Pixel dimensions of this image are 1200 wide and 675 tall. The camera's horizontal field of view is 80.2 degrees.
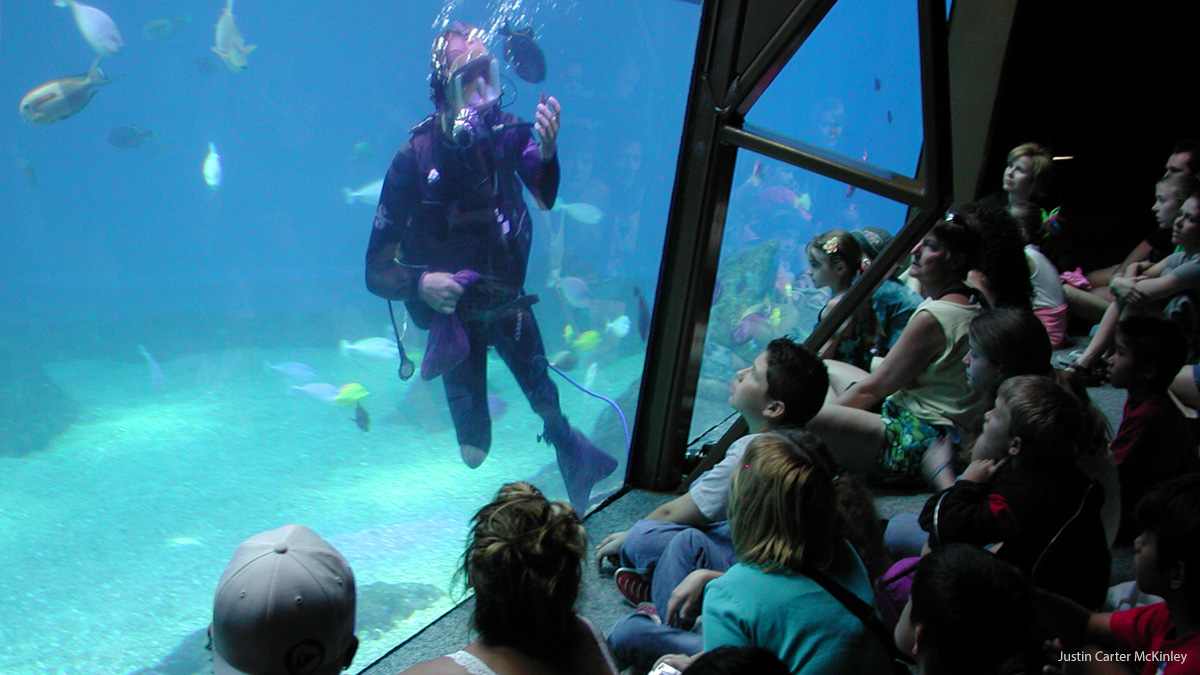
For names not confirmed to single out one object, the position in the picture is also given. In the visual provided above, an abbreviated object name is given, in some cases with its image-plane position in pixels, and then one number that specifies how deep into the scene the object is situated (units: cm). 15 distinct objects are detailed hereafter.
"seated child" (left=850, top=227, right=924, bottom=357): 361
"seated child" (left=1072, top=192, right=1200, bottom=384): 349
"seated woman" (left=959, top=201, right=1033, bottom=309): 294
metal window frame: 267
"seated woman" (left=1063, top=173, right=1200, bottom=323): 387
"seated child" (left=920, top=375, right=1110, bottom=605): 162
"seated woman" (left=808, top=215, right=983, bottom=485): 284
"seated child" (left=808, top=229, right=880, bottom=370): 354
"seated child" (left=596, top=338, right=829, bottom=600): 215
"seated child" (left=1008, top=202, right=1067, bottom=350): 420
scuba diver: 259
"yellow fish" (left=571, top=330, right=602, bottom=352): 530
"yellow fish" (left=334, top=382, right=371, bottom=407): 508
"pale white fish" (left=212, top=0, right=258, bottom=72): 472
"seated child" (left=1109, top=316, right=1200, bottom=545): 234
